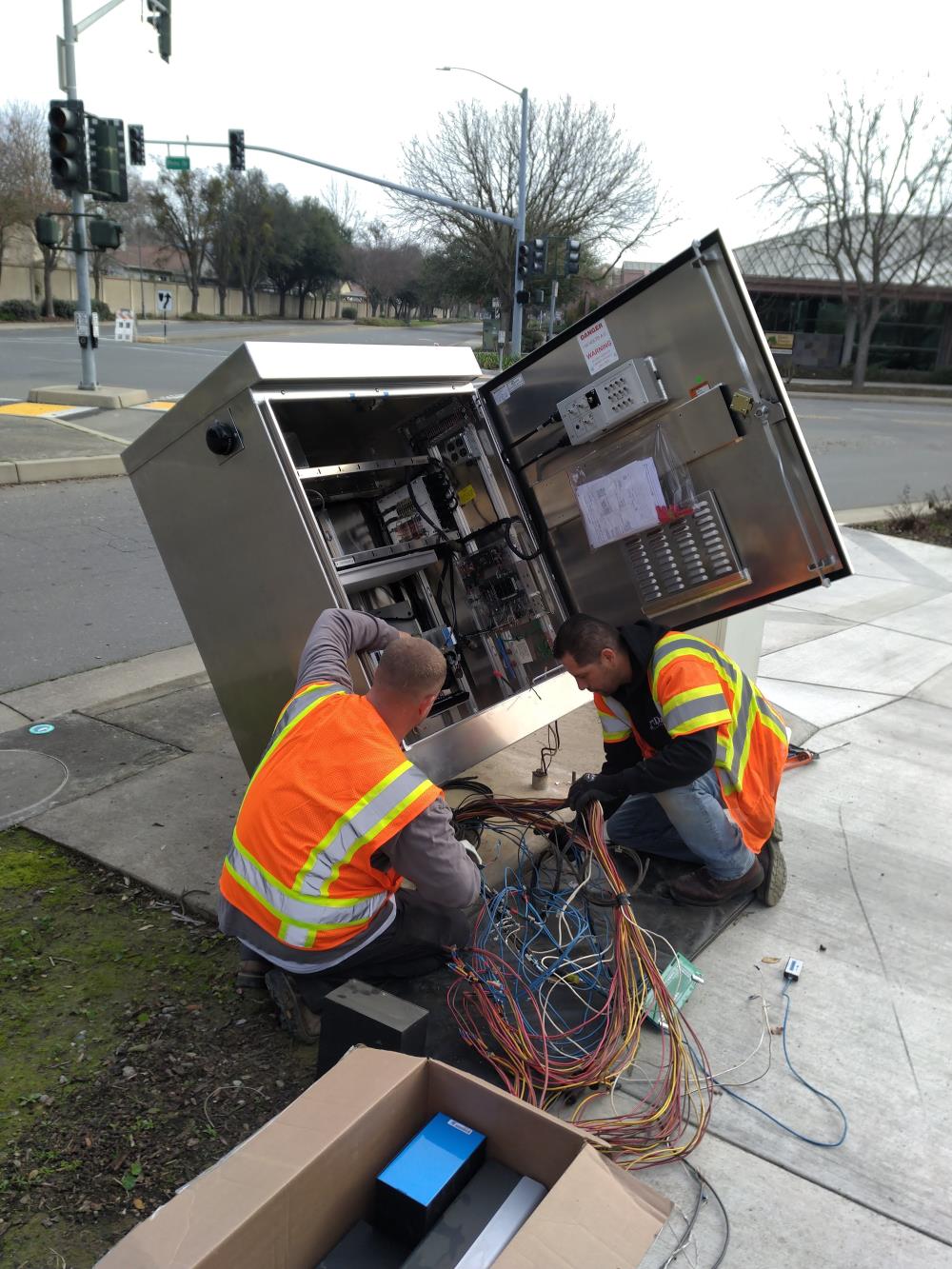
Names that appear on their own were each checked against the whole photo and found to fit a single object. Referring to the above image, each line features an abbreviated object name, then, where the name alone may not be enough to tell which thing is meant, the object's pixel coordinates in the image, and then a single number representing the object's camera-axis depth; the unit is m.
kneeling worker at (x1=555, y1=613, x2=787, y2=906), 2.96
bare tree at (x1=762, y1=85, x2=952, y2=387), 28.94
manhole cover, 3.72
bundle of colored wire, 2.37
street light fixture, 24.20
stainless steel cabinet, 3.08
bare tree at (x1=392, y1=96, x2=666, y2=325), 33.22
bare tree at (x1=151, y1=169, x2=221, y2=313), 49.12
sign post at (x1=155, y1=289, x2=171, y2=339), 23.86
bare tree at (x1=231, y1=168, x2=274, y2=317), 50.09
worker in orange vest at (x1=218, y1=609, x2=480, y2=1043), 2.34
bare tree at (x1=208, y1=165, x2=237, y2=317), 49.31
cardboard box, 1.46
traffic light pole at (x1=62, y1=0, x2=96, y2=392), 12.67
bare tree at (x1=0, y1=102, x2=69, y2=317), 35.47
